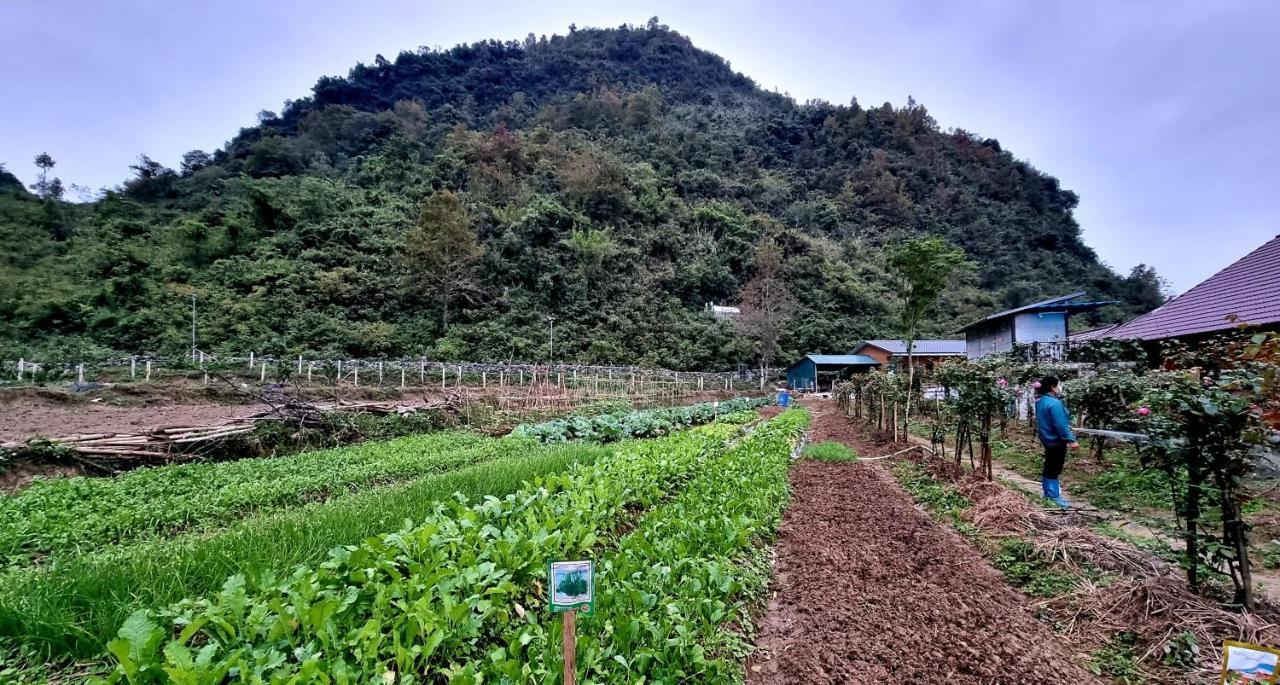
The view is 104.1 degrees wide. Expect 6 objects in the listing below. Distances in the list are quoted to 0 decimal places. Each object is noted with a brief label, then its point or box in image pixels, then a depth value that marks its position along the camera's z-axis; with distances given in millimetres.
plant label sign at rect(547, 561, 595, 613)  2010
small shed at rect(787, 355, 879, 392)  37906
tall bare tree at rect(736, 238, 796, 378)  40750
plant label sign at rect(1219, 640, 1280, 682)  1886
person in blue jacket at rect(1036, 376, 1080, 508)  6609
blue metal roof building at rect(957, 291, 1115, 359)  19438
